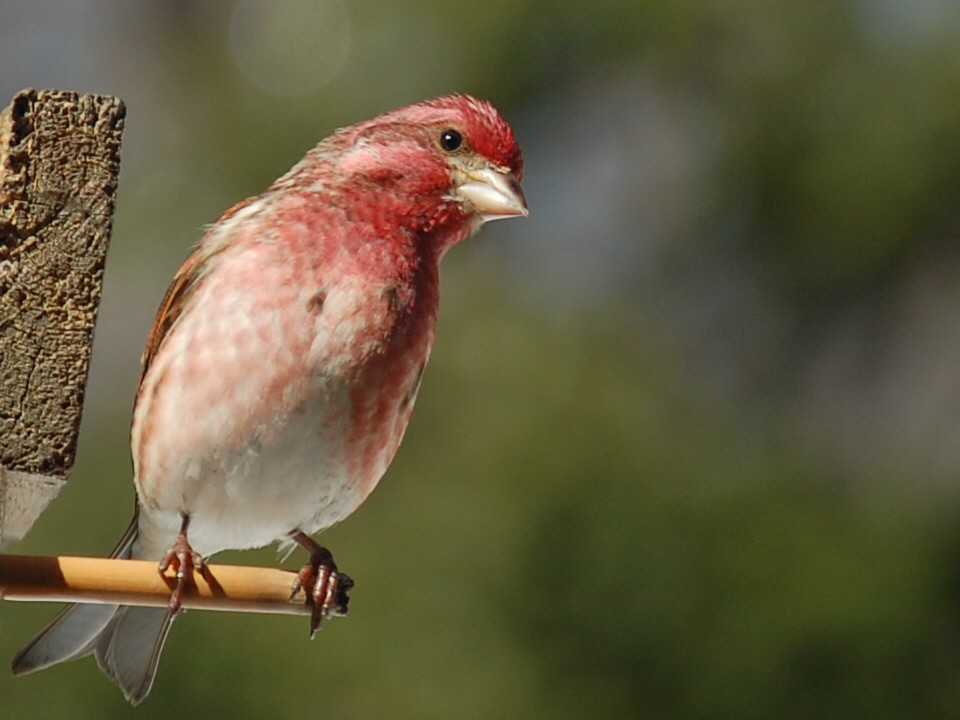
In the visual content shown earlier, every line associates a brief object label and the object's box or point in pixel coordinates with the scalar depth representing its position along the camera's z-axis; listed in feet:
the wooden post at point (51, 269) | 18.45
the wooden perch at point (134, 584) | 17.72
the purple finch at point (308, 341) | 20.98
